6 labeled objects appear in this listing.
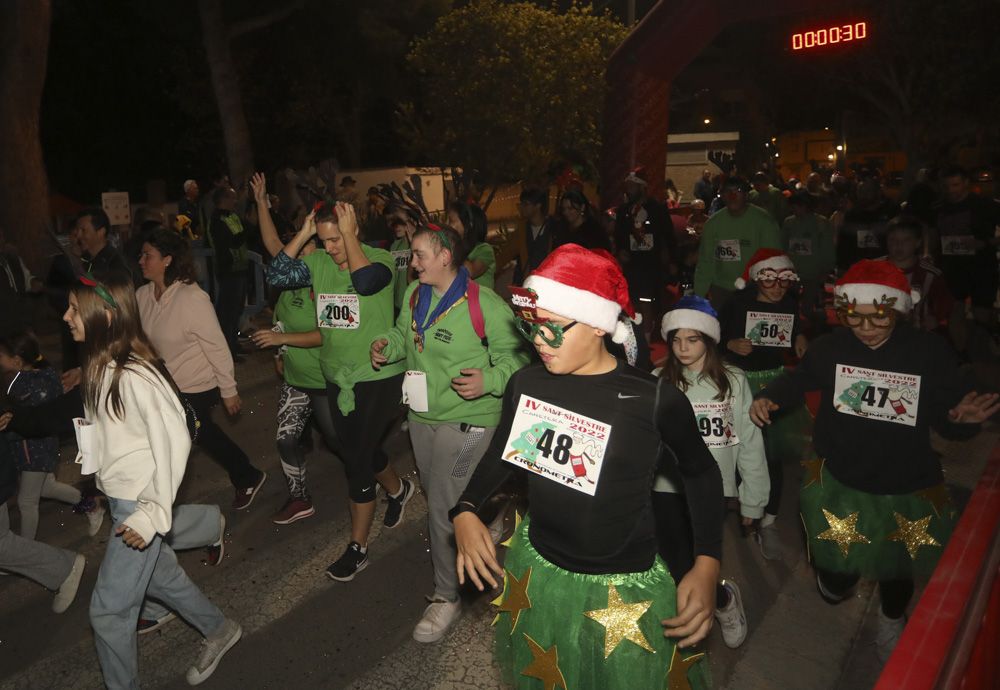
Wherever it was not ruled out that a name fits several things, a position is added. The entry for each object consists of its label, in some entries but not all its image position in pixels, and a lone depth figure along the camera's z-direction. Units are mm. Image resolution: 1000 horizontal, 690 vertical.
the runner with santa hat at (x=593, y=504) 2703
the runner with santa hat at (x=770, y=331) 5645
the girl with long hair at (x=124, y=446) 3533
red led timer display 19438
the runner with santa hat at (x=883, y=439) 3799
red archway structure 14364
